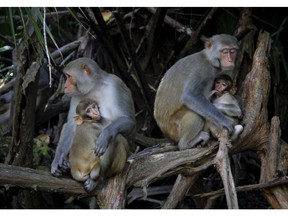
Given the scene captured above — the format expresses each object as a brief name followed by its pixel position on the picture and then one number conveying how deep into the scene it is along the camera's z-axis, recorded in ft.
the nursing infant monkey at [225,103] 31.19
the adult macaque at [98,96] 29.01
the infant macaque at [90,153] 27.30
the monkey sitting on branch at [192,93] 31.14
